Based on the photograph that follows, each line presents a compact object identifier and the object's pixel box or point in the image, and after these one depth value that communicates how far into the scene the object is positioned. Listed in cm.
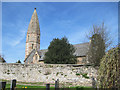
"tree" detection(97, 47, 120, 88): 370
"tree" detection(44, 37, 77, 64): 2523
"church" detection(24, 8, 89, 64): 4600
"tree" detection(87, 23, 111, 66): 1722
